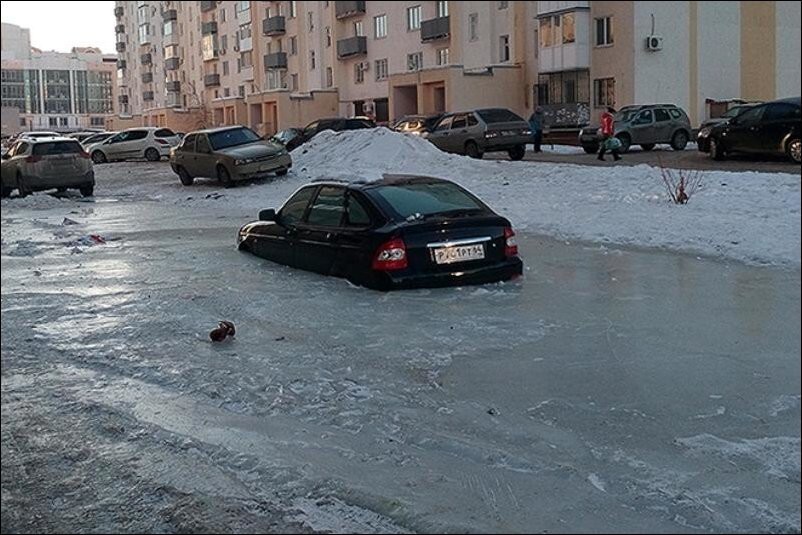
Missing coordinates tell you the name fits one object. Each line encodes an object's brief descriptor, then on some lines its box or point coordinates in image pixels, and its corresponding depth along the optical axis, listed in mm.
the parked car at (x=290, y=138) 25528
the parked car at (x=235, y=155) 24312
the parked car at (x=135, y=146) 38062
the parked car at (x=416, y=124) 27750
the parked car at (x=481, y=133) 25469
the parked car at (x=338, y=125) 24562
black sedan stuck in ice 9094
